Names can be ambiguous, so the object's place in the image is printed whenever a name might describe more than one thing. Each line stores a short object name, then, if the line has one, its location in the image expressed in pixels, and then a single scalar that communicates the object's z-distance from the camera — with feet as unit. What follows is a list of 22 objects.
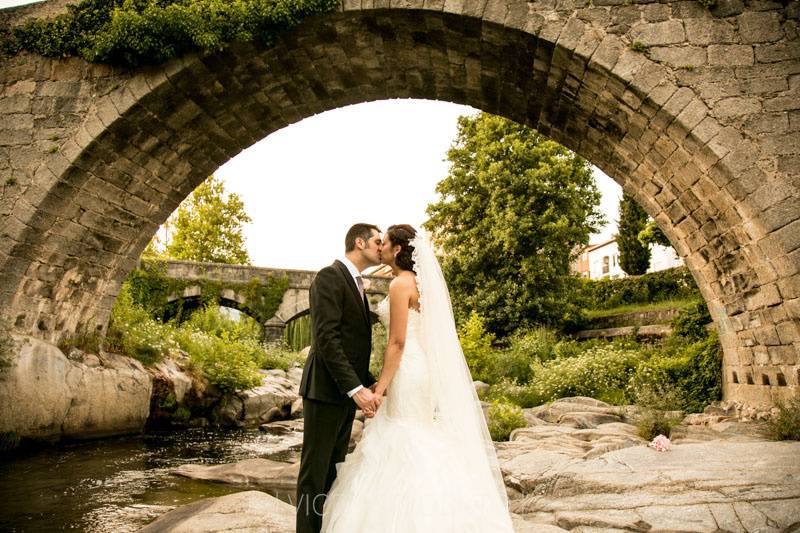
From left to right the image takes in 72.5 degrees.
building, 115.85
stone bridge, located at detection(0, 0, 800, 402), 17.78
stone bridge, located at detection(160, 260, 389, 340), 66.23
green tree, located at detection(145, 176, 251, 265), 92.07
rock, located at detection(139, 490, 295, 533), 11.87
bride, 9.61
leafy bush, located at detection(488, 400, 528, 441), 25.41
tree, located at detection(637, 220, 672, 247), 53.31
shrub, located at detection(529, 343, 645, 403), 36.50
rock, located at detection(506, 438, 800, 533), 11.10
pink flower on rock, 15.87
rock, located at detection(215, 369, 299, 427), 37.17
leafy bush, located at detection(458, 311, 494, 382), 46.39
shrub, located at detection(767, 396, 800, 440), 16.71
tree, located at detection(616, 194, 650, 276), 88.22
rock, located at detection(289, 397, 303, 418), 42.45
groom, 10.44
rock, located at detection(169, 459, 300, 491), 19.03
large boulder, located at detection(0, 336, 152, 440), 22.25
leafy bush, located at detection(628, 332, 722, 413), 27.66
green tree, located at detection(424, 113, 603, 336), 59.06
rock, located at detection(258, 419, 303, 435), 34.12
